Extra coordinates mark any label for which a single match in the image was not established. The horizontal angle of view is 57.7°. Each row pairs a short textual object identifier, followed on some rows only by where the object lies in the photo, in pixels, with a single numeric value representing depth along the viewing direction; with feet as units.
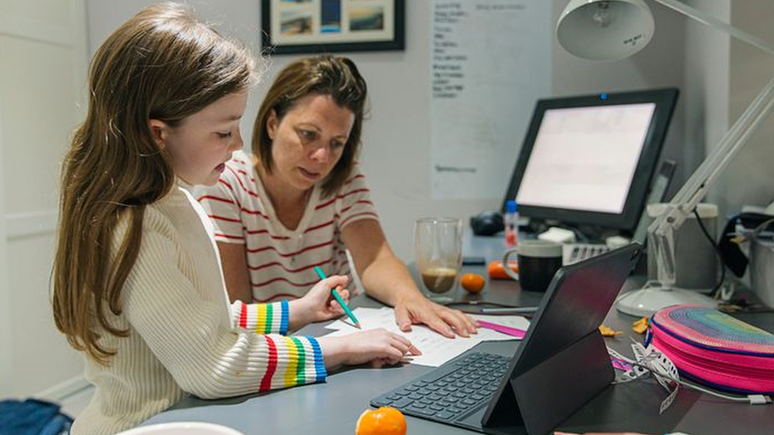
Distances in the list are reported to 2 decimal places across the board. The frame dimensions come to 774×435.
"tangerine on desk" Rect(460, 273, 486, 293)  4.70
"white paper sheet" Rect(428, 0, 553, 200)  7.77
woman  5.03
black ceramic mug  4.72
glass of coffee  4.62
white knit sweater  2.79
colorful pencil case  2.66
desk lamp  3.69
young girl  2.82
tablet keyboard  2.52
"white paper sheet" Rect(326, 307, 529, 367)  3.28
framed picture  7.92
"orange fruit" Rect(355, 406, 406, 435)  2.21
